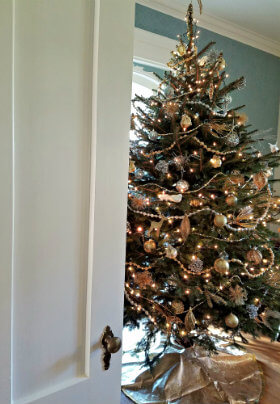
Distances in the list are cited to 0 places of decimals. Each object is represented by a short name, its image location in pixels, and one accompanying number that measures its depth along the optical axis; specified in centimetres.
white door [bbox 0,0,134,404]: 49
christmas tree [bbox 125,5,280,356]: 108
